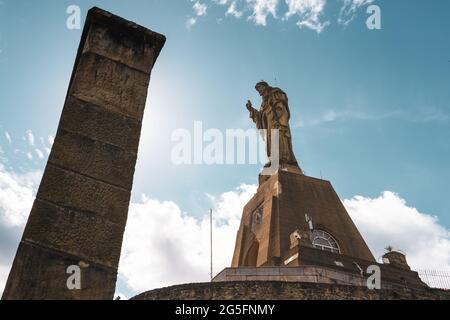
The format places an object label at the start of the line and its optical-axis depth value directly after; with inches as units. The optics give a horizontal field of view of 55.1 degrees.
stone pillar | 112.4
